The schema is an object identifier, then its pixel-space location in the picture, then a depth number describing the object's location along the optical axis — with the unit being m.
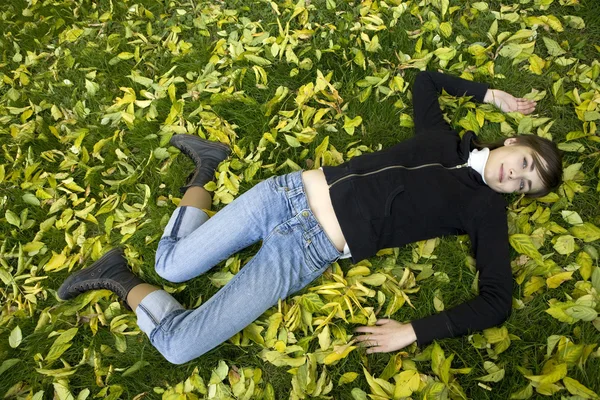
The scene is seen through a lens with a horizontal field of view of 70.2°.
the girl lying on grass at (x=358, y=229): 2.37
